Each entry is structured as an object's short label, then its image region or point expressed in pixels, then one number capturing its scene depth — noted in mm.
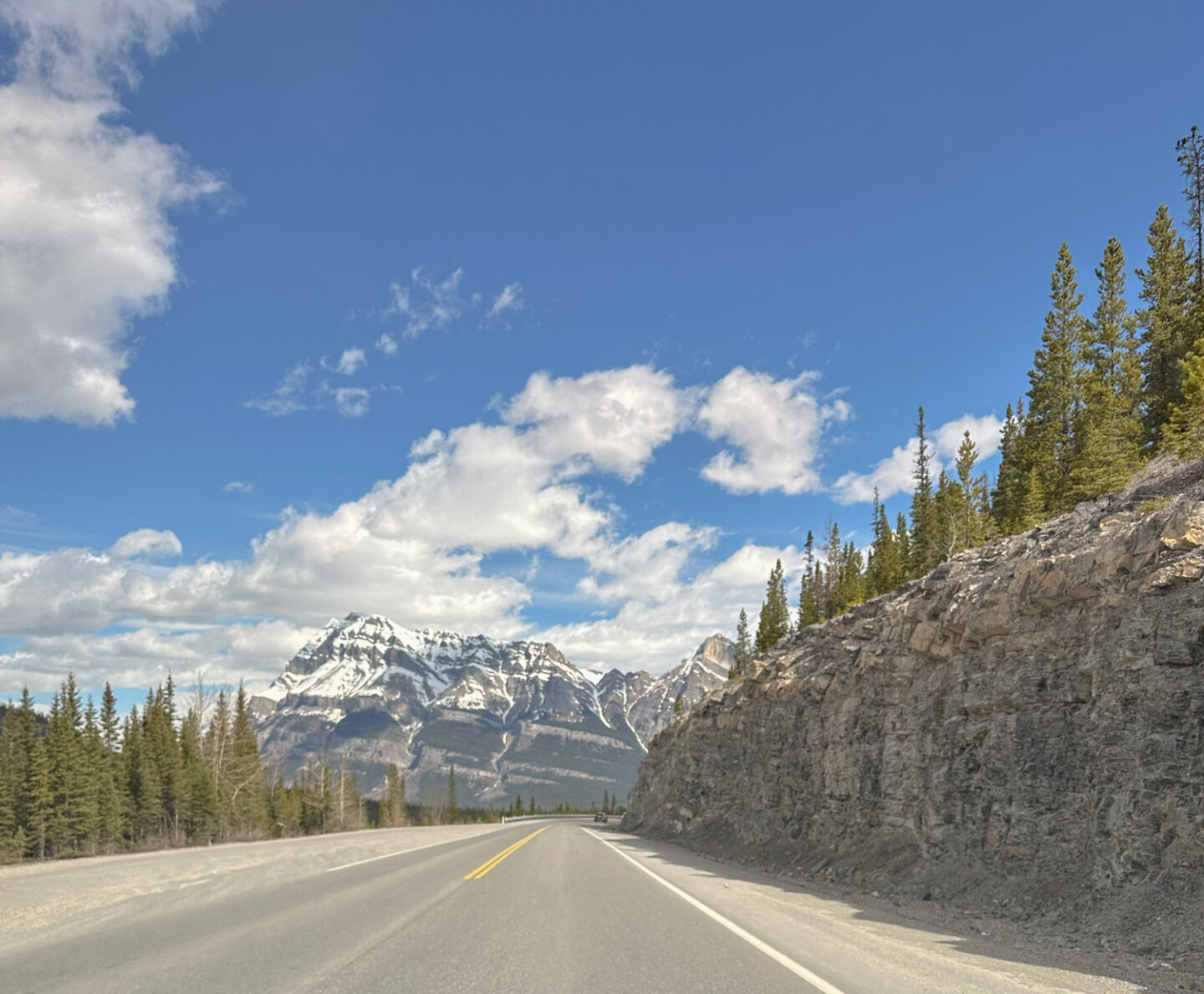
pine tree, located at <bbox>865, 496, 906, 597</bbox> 60625
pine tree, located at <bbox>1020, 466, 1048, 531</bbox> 38406
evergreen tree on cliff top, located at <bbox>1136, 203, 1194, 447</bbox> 42500
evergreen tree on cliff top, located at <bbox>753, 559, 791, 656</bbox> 85875
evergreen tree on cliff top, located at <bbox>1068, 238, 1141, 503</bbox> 31938
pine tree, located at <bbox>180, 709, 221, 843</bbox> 61594
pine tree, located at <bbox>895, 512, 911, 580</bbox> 61438
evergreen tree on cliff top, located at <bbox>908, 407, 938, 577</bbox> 54062
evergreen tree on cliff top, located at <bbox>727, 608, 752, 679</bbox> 100600
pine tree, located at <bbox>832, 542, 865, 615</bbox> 64500
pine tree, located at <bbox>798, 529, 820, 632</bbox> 82062
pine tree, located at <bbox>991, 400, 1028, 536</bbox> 45844
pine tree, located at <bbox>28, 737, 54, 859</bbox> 48688
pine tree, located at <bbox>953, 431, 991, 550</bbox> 46531
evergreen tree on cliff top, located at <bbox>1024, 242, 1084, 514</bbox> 45938
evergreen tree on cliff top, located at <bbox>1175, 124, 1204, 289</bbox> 48781
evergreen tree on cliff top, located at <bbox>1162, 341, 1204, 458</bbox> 22297
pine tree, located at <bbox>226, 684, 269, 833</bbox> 70562
